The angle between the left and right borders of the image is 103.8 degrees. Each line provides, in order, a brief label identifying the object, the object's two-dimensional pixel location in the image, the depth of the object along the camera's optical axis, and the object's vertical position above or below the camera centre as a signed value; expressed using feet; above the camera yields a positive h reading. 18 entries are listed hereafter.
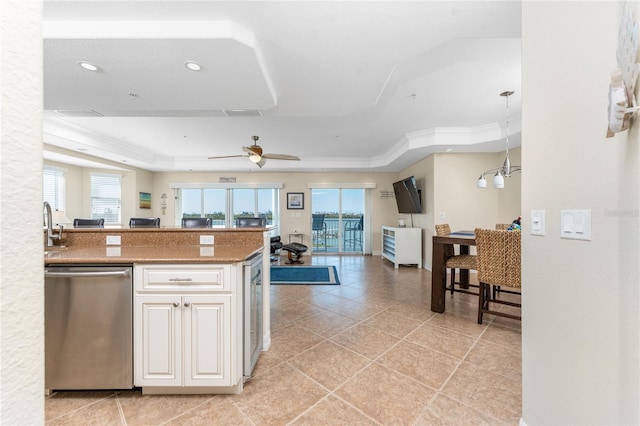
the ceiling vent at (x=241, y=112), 9.46 +3.87
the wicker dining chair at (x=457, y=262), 9.50 -1.90
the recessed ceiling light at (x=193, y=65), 6.38 +3.79
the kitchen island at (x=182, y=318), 5.07 -2.14
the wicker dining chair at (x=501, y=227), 11.41 -0.66
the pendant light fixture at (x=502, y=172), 9.77 +1.65
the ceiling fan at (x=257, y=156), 13.15 +3.10
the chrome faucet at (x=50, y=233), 6.44 -0.56
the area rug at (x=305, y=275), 13.85 -3.79
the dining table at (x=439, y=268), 9.44 -2.13
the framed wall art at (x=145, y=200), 21.79 +1.11
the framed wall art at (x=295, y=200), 23.43 +1.17
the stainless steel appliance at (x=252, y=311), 5.53 -2.36
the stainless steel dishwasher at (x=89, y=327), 5.07 -2.33
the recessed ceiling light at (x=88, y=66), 6.38 +3.80
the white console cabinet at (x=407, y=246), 17.22 -2.31
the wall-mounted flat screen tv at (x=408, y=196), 17.33 +1.23
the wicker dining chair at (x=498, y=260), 7.78 -1.51
